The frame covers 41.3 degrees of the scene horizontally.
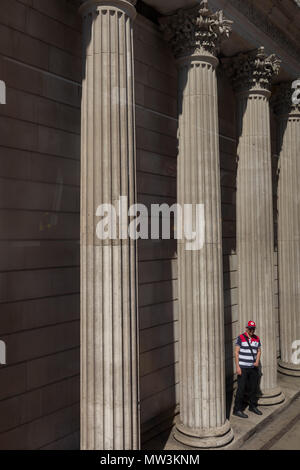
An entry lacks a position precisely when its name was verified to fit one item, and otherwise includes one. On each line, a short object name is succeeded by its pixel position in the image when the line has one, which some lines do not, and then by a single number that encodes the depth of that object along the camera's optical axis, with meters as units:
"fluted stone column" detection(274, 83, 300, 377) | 13.78
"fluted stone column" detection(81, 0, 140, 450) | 6.57
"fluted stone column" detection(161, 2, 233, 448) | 8.82
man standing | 10.04
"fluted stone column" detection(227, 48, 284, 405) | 11.31
